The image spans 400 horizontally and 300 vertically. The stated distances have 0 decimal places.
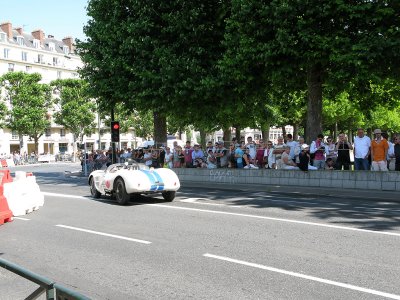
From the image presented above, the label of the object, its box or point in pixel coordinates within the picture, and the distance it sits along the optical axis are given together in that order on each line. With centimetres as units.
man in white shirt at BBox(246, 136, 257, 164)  1972
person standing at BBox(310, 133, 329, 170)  1733
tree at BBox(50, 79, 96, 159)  6888
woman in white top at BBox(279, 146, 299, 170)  1786
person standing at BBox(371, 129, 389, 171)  1498
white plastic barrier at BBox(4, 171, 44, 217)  1077
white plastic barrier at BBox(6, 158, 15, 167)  5628
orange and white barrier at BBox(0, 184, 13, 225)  1021
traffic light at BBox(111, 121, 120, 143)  2519
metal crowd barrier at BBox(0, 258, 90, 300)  205
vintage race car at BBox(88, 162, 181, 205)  1282
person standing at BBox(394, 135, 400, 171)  1515
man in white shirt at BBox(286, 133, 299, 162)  1794
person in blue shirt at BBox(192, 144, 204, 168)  2188
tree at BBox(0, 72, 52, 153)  6356
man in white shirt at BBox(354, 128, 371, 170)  1559
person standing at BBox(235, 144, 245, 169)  1988
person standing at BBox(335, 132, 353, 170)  1655
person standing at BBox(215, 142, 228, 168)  2073
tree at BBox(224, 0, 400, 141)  1636
